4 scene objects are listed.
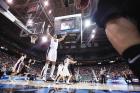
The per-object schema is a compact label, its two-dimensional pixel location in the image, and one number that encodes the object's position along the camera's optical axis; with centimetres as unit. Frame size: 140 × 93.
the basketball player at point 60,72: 831
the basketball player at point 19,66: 954
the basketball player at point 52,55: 678
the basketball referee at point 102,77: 1180
